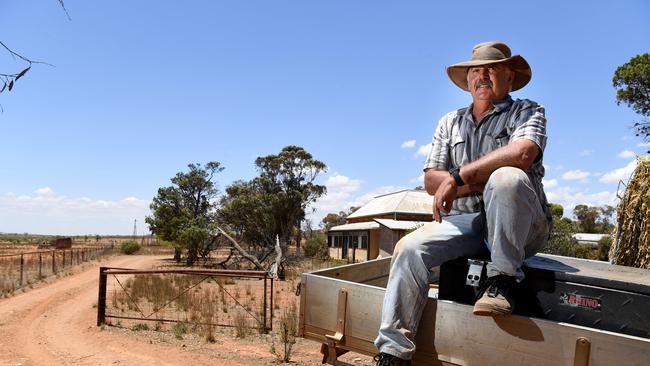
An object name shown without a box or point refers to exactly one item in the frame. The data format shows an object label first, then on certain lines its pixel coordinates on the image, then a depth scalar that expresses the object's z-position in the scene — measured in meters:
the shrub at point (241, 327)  10.91
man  2.29
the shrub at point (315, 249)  42.81
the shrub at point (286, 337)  8.86
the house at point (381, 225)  32.50
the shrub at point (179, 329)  10.76
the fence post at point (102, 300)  11.75
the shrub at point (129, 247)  49.81
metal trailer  1.95
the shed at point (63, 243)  55.55
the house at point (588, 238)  34.68
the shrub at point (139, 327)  11.50
